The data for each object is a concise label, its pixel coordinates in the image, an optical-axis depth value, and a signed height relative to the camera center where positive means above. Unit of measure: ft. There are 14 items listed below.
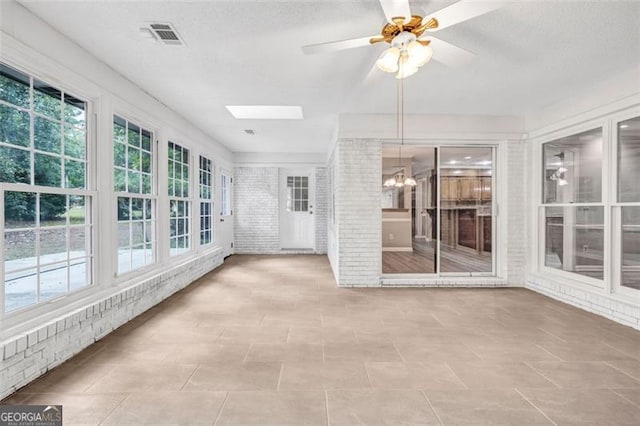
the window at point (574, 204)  12.05 +0.17
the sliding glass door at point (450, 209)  16.30 -0.01
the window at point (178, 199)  14.92 +0.52
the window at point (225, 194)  23.38 +1.21
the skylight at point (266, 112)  15.40 +4.83
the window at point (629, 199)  10.62 +0.32
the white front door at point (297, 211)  26.55 -0.13
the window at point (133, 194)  10.91 +0.59
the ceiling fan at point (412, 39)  5.95 +3.71
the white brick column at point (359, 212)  15.58 -0.14
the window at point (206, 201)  19.06 +0.54
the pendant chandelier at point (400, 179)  17.26 +1.65
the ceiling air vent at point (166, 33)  7.91 +4.58
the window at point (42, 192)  6.98 +0.46
